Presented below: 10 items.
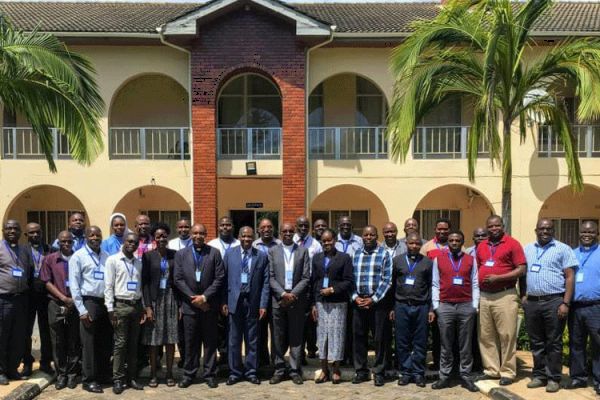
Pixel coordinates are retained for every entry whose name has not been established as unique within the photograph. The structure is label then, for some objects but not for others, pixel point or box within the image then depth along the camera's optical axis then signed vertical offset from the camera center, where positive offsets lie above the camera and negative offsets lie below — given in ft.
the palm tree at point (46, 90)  27.61 +4.86
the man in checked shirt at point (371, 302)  24.06 -4.69
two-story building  47.32 +6.04
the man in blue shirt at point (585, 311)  22.34 -4.82
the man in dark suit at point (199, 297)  23.88 -4.35
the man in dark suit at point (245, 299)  24.35 -4.55
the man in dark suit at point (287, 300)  24.40 -4.54
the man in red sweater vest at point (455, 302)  23.52 -4.64
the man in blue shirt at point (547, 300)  22.67 -4.45
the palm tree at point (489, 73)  29.27 +5.91
